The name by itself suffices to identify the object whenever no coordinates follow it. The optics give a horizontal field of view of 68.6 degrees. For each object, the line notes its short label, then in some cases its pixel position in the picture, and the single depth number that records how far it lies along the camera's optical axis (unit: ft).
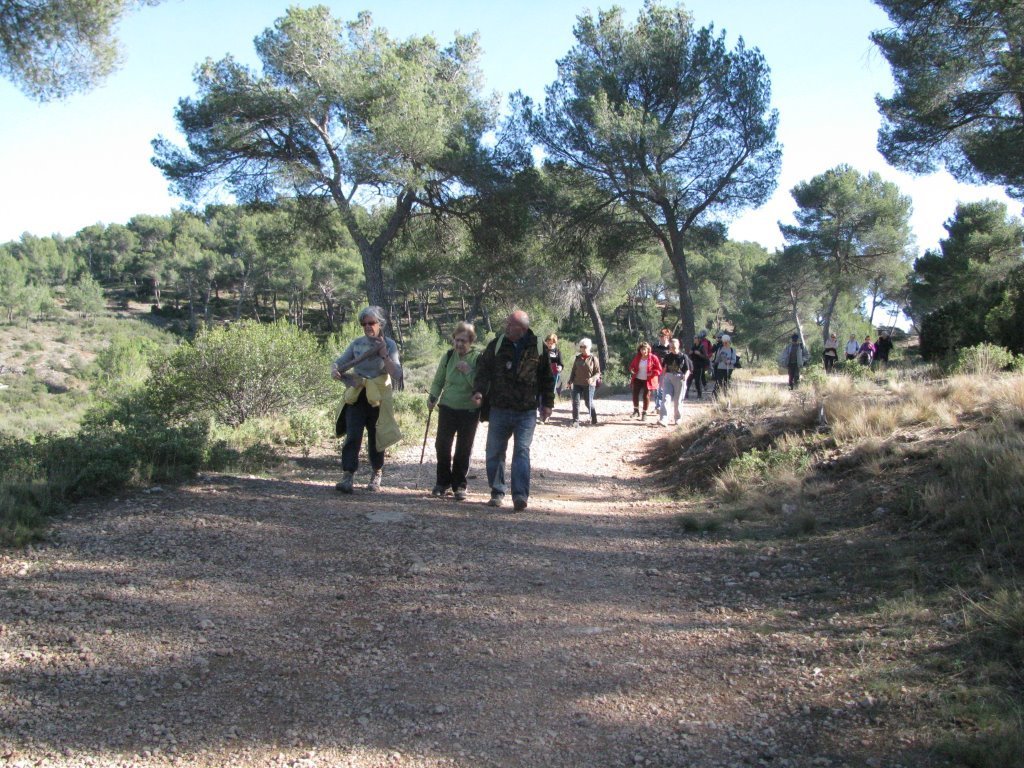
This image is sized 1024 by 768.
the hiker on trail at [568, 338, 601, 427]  46.73
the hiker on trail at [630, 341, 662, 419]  49.08
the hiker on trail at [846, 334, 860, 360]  74.64
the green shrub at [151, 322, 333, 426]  39.47
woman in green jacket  23.94
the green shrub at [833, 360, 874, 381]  43.81
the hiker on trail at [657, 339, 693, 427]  46.85
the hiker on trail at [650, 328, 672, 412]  47.73
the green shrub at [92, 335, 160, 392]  103.95
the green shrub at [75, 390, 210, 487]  21.66
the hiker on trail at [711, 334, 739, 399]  65.62
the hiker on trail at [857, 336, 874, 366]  72.63
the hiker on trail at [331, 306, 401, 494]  23.53
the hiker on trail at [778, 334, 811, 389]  60.90
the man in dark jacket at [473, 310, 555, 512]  23.07
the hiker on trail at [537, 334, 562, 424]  43.16
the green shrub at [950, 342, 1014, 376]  34.50
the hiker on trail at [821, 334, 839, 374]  70.76
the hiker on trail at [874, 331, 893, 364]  70.59
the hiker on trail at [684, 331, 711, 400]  66.33
